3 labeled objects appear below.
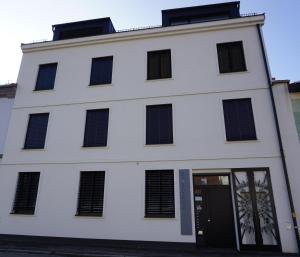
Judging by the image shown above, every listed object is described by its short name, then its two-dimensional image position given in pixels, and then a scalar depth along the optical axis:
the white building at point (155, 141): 9.88
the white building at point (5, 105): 12.92
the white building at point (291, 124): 9.52
